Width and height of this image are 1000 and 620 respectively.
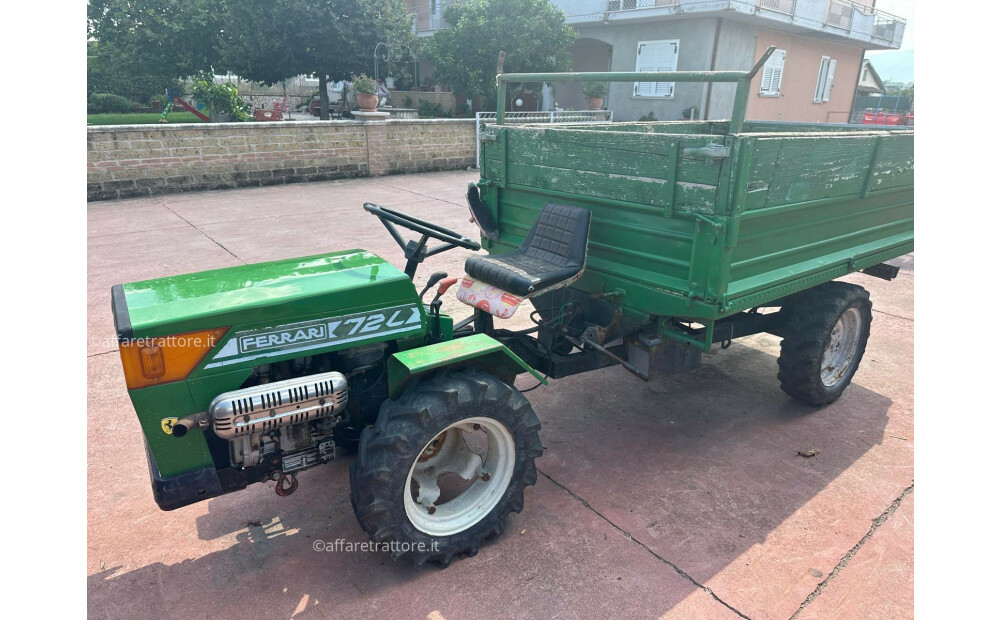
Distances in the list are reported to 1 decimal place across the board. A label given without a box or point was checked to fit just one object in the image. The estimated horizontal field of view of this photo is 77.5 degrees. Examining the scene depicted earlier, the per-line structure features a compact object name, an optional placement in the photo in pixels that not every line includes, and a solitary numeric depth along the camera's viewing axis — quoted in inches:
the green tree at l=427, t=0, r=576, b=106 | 749.9
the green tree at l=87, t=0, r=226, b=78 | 730.2
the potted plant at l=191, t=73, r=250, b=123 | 524.1
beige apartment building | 780.0
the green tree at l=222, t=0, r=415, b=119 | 693.3
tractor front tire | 97.3
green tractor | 94.0
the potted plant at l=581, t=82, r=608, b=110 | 793.6
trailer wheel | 149.9
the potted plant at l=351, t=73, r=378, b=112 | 544.7
